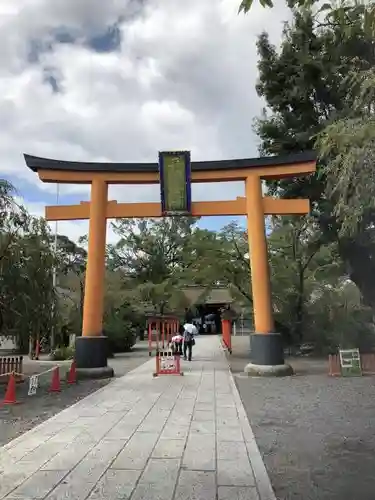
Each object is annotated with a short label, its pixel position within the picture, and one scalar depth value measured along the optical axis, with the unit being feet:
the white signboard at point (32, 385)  36.56
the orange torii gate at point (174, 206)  47.09
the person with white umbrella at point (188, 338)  66.33
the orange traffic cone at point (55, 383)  38.91
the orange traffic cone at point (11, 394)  33.28
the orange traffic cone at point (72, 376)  43.41
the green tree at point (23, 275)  39.11
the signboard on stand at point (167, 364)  47.98
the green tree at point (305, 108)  52.80
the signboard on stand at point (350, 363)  45.44
